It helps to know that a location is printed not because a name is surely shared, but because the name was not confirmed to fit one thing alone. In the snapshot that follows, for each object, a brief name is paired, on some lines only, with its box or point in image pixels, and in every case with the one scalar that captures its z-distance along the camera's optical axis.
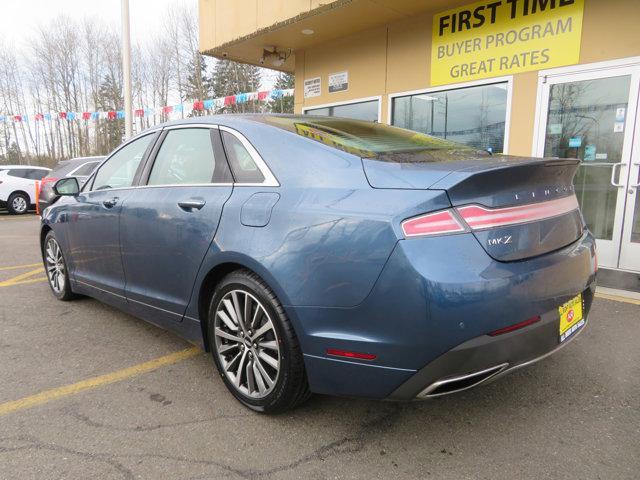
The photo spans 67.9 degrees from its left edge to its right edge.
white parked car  13.70
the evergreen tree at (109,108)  37.19
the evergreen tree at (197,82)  31.52
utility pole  11.95
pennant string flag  15.16
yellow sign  5.46
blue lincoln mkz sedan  1.82
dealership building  5.14
